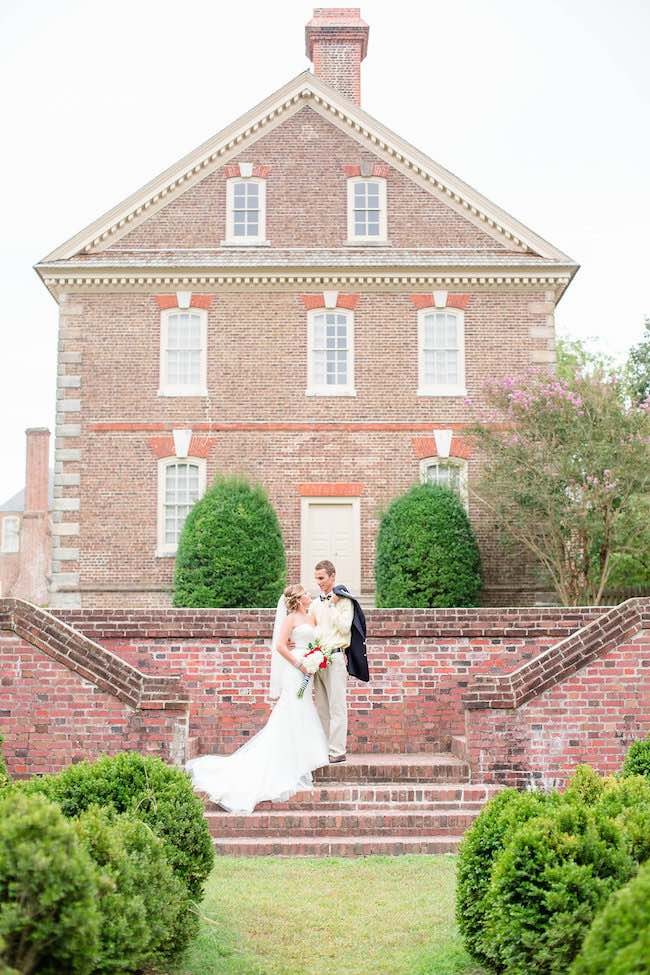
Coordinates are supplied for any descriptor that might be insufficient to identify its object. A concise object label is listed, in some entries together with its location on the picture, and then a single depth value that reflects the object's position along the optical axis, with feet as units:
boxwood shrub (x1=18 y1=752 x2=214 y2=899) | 21.35
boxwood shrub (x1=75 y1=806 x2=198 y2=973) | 16.42
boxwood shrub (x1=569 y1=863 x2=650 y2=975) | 12.23
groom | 36.40
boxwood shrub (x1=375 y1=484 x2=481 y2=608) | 63.82
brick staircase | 30.04
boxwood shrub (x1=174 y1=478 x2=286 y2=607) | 62.18
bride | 33.09
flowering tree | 60.75
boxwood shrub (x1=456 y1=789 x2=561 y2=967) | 19.99
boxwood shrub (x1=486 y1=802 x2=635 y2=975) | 17.70
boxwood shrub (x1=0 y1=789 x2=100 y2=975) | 13.97
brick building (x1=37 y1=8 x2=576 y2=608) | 70.13
